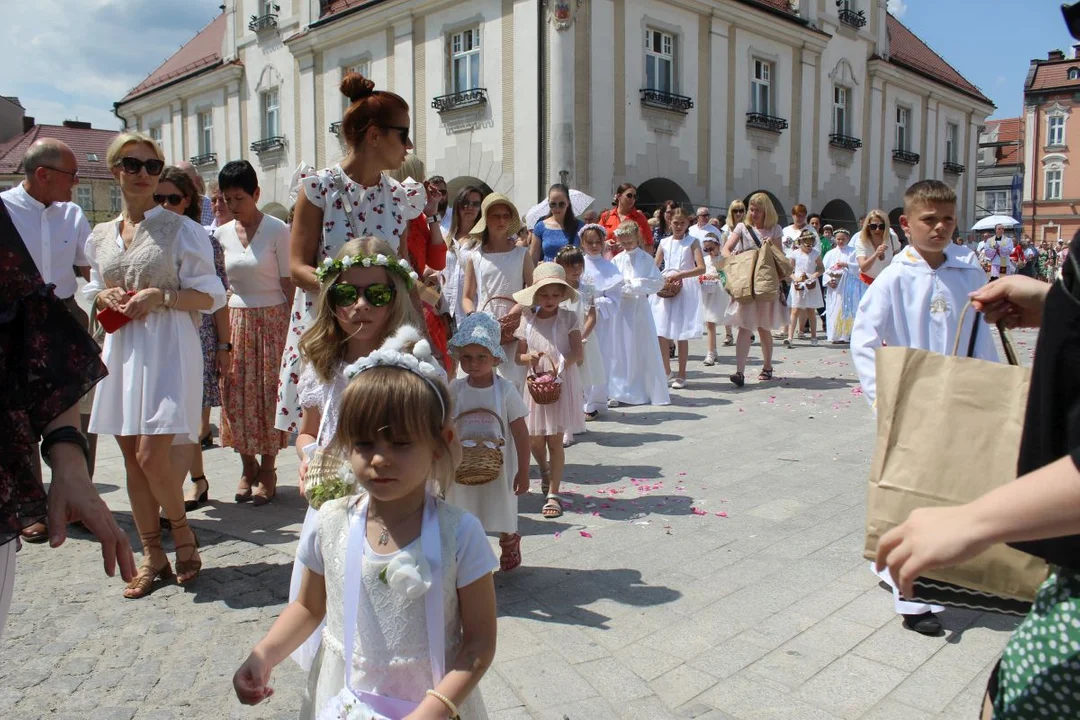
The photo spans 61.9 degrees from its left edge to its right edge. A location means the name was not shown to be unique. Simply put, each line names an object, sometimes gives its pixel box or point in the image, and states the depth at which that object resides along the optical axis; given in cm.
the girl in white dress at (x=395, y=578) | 216
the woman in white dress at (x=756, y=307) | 1064
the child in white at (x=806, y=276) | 1438
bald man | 550
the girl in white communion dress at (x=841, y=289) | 1498
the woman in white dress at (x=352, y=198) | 369
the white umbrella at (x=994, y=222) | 2959
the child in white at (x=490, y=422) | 436
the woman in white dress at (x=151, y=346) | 432
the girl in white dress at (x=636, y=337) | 967
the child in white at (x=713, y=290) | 1189
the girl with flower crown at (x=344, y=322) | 317
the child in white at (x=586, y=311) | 732
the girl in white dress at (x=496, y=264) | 646
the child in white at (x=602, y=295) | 915
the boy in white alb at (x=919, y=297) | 430
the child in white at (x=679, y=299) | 1081
